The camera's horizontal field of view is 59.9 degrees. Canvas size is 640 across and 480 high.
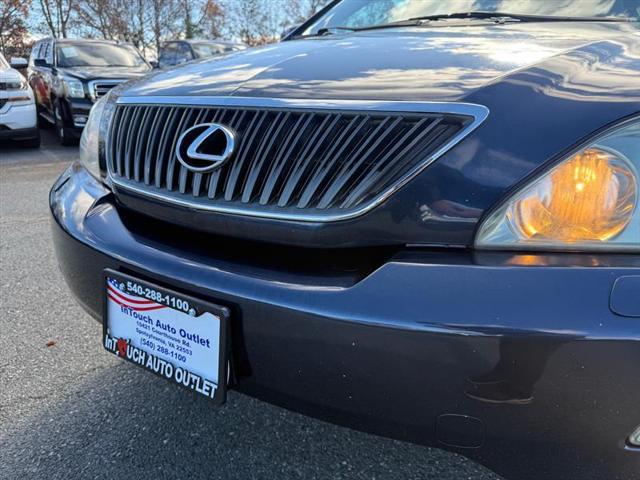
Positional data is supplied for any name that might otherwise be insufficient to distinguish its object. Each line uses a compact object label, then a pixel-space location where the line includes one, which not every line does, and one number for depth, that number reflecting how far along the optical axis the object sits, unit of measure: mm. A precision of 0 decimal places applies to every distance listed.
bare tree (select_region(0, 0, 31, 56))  18967
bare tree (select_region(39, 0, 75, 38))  20297
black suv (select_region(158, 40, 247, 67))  11508
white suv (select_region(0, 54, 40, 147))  7121
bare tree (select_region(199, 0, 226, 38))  23984
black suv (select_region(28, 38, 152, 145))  7680
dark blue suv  1028
